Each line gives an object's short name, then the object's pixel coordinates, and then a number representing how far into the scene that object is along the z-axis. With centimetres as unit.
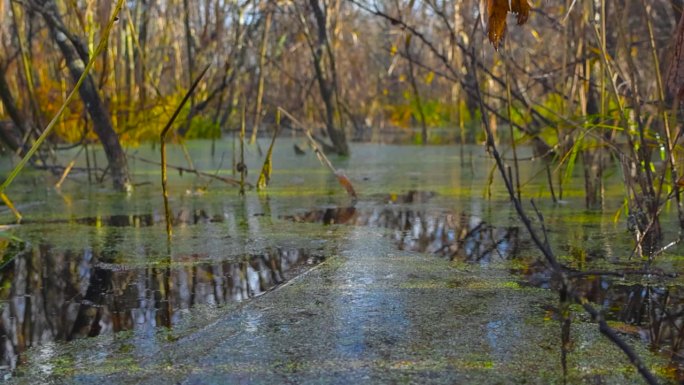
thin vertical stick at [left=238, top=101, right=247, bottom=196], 228
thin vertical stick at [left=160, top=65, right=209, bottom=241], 145
